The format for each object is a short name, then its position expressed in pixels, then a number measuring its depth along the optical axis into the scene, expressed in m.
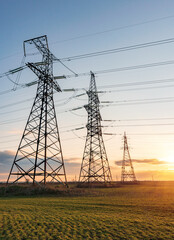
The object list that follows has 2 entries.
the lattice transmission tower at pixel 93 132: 33.72
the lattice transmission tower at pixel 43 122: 23.80
